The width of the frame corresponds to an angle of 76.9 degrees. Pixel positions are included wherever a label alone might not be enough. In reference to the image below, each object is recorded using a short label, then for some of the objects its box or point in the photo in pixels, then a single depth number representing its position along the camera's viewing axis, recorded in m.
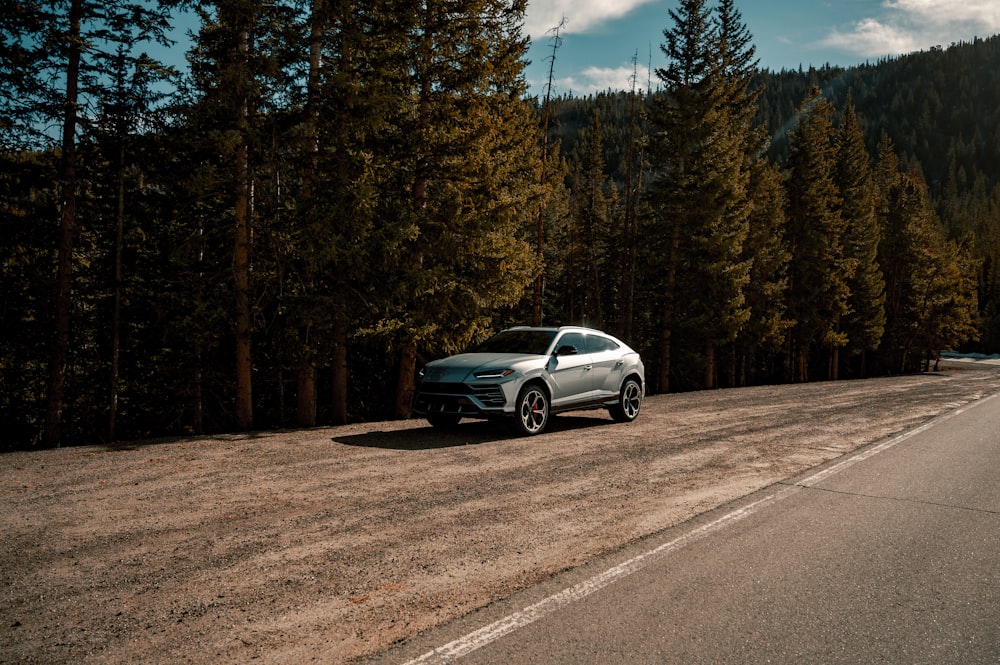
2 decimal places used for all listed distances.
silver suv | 10.27
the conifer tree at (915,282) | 48.72
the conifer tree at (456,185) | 14.35
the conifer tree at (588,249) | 42.05
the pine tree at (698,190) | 26.48
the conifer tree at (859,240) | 42.38
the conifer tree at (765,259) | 32.12
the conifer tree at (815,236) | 37.22
